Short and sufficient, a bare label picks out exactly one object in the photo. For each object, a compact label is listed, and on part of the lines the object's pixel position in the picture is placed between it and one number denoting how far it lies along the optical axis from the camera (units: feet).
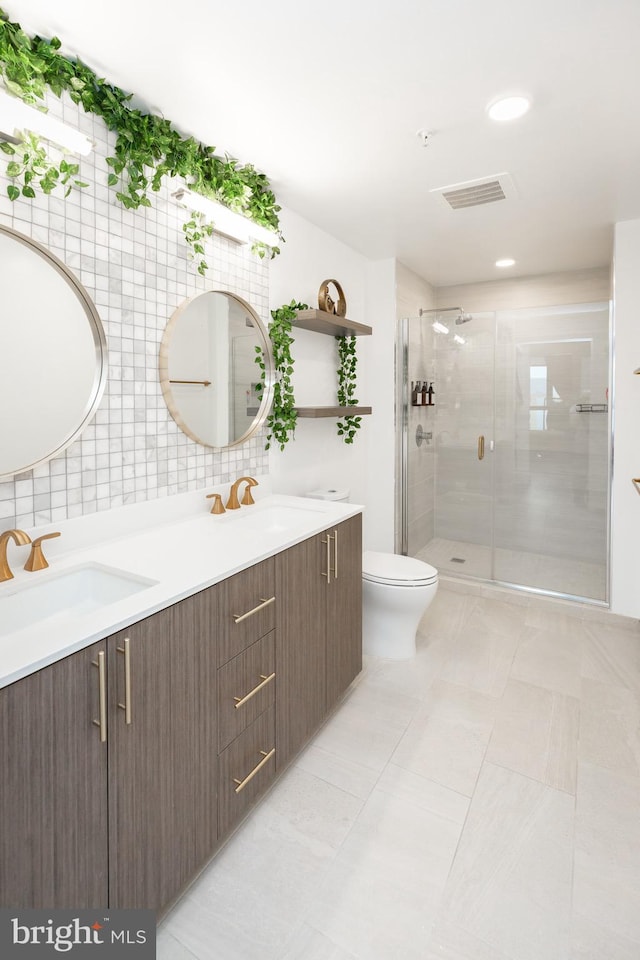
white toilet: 8.01
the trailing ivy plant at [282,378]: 8.04
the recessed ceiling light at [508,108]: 5.63
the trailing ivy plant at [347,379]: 10.28
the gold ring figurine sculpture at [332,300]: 8.93
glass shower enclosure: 11.18
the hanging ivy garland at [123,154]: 4.51
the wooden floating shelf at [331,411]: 8.47
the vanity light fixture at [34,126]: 4.22
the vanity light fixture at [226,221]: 6.12
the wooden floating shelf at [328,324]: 8.20
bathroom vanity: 3.08
